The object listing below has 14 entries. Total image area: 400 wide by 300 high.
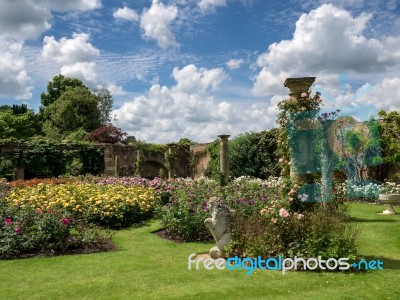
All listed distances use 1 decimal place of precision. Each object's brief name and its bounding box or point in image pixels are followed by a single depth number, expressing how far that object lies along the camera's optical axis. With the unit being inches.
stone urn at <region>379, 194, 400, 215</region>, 413.4
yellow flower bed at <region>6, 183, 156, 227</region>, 375.9
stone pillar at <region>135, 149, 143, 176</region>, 766.2
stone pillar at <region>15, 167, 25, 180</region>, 770.2
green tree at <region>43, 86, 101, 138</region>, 1245.7
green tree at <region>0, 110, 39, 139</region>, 1183.6
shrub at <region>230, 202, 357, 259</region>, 225.1
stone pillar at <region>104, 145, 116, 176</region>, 817.5
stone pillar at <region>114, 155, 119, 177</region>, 781.2
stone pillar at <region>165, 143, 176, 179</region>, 757.3
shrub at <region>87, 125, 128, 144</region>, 1079.6
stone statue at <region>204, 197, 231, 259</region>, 249.0
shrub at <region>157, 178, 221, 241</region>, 330.6
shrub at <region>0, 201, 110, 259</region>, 278.2
